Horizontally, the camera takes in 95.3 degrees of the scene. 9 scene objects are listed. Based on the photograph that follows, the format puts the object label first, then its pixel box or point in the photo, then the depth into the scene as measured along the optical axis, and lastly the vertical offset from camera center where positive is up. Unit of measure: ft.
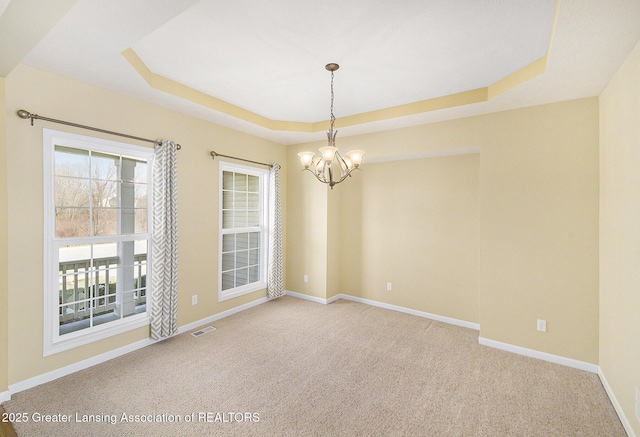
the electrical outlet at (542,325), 10.13 -3.80
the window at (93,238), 8.62 -0.67
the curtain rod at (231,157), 13.07 +2.87
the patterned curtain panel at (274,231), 16.15 -0.79
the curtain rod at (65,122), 7.91 +2.83
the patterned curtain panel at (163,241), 10.98 -0.90
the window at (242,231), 14.23 -0.70
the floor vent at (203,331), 11.87 -4.75
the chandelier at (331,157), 9.05 +1.94
